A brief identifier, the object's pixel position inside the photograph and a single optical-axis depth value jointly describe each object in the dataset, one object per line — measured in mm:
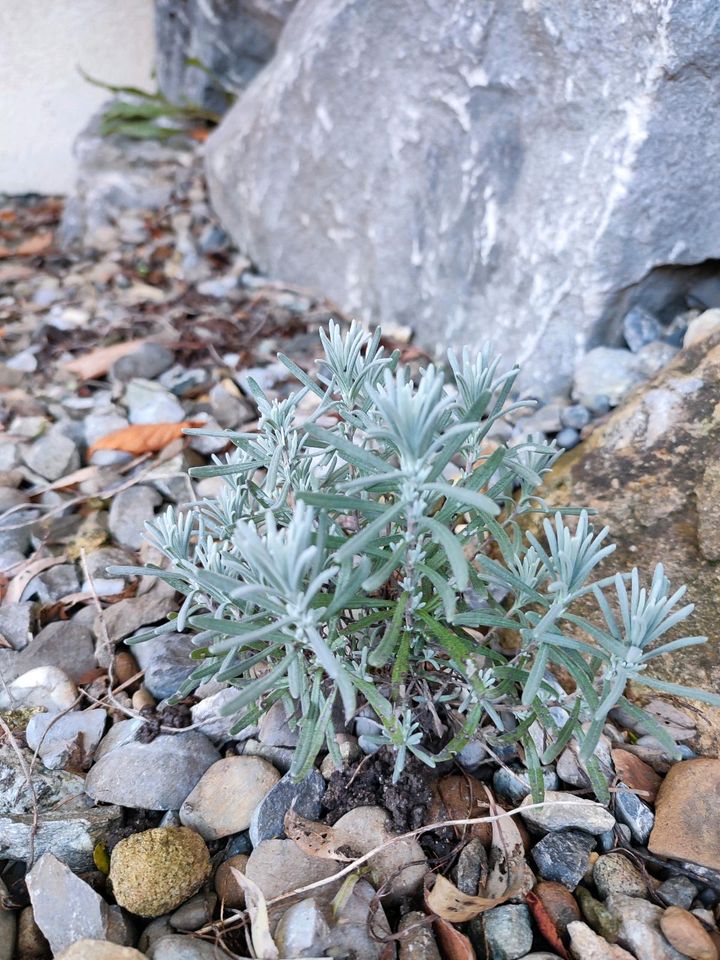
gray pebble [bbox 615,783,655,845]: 274
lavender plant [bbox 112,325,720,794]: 215
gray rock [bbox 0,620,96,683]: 342
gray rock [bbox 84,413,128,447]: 493
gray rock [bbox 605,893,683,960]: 238
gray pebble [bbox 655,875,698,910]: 254
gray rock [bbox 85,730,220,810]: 283
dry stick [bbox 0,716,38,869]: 268
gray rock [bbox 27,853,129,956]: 242
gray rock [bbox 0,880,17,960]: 245
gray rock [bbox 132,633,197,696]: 325
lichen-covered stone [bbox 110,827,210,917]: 247
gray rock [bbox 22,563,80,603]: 382
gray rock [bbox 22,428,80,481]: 461
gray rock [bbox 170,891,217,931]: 252
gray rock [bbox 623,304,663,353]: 451
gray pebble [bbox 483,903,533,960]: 241
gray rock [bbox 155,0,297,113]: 820
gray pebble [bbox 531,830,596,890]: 261
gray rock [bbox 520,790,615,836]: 266
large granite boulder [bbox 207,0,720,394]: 411
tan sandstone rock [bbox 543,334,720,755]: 315
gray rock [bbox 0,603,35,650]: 359
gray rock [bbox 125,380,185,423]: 496
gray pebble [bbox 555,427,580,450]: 422
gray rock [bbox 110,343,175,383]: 549
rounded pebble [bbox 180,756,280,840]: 275
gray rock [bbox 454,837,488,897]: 255
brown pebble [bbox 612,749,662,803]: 285
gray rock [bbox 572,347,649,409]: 435
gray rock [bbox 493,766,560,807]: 282
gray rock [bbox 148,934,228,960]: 235
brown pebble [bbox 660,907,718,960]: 234
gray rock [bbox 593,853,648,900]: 257
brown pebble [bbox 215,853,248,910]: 259
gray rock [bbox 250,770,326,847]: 270
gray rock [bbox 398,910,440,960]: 238
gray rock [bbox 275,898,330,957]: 235
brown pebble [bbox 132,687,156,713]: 321
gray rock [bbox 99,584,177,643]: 354
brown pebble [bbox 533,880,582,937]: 250
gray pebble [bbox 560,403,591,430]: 435
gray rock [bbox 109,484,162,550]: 412
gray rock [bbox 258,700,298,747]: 295
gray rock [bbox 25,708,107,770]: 306
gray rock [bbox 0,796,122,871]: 267
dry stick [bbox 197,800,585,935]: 249
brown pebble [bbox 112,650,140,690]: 336
